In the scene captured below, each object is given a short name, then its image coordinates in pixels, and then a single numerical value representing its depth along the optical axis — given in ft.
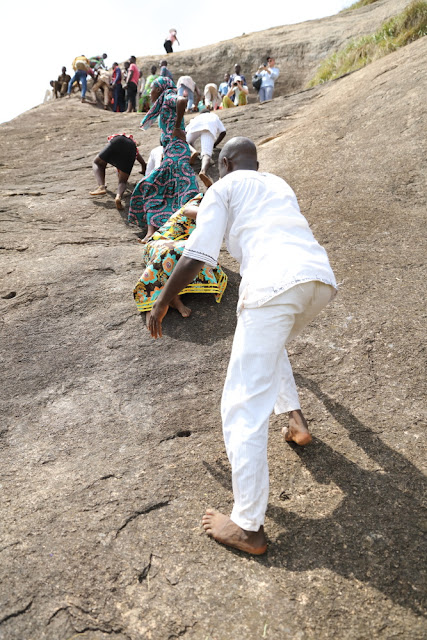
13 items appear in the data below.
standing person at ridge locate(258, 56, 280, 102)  43.52
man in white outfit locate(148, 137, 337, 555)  7.14
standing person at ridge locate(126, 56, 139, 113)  47.09
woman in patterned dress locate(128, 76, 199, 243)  19.84
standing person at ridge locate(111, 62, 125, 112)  48.43
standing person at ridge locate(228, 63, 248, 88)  43.01
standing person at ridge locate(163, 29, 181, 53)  61.27
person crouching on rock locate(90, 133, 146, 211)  23.17
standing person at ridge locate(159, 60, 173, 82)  38.93
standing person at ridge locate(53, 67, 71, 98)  55.72
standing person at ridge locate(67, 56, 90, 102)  48.96
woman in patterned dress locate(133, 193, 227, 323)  14.38
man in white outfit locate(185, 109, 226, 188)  25.03
